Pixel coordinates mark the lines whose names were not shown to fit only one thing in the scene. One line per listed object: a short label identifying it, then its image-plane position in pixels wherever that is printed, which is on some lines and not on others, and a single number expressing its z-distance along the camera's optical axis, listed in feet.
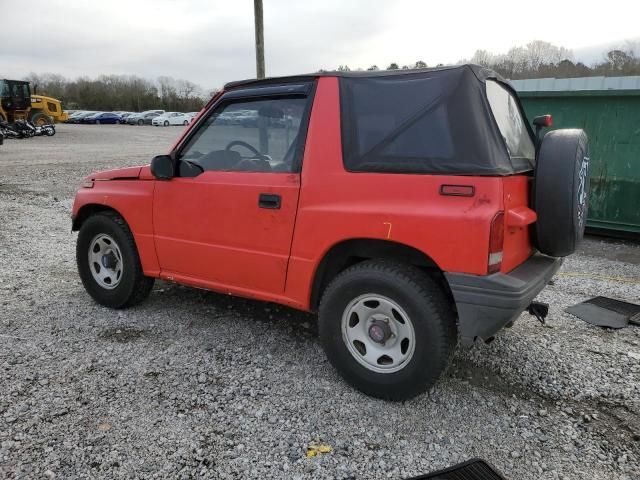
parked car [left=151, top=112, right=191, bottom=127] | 158.61
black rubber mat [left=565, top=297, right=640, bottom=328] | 13.80
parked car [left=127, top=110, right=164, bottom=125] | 164.86
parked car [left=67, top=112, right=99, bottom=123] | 162.91
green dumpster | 22.40
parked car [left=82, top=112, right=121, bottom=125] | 162.91
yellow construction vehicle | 86.53
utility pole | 34.71
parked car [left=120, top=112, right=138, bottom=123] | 168.04
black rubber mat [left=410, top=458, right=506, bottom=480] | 7.76
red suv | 8.64
